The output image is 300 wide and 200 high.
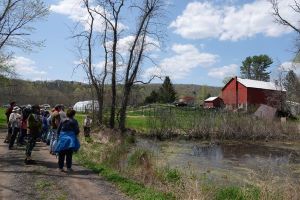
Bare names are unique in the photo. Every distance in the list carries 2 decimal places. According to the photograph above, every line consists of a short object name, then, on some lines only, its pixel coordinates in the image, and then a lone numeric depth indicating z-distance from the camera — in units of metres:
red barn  42.74
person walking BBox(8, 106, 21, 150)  10.81
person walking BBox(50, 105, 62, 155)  9.33
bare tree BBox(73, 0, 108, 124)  21.51
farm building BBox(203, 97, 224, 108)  51.63
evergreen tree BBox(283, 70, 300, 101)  34.35
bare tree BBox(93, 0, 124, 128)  20.75
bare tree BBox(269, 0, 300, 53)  20.12
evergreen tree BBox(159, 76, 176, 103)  53.64
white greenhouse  22.64
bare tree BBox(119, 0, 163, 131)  20.73
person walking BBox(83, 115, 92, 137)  15.25
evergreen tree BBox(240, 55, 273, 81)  64.30
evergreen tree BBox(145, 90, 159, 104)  54.56
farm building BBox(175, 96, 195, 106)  67.05
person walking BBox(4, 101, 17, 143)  11.67
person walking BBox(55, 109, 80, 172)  7.52
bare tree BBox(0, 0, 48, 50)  18.53
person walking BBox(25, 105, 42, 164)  8.04
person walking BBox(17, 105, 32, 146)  8.89
